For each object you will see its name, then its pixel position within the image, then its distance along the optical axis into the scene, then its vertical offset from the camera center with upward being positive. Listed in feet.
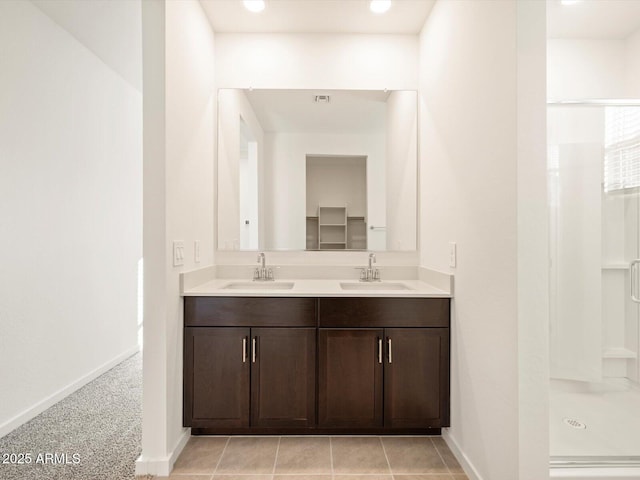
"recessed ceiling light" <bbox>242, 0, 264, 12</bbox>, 7.42 +4.95
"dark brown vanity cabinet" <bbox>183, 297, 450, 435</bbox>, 6.67 -2.28
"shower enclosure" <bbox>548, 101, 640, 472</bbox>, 8.43 -0.07
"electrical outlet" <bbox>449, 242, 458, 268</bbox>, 6.48 -0.27
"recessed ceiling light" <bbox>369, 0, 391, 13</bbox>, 7.43 +4.95
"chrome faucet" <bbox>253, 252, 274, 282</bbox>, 8.48 -0.78
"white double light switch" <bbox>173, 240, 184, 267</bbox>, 6.24 -0.23
